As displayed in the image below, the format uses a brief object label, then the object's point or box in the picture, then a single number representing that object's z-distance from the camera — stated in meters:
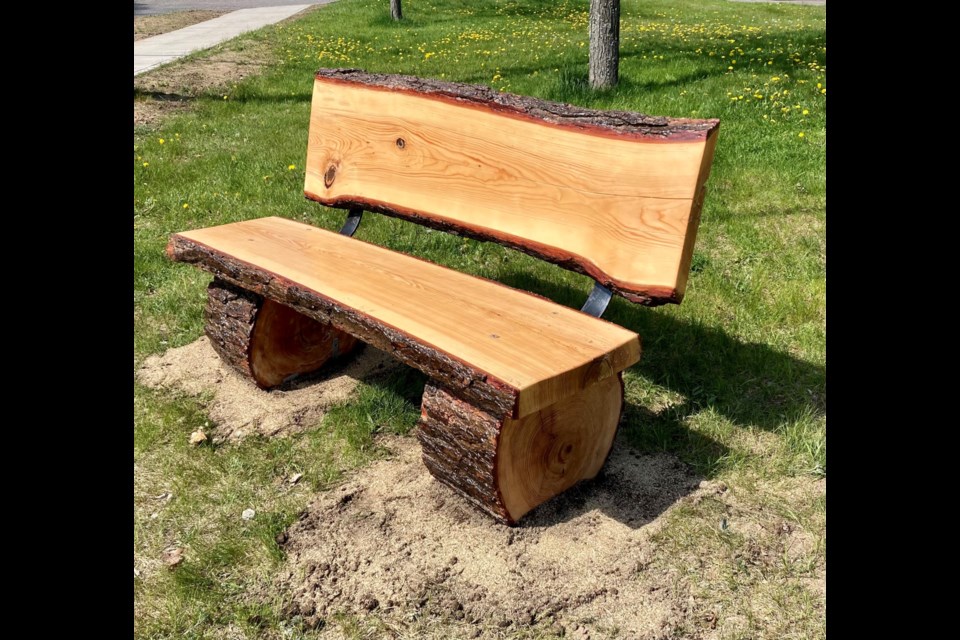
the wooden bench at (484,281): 2.22
